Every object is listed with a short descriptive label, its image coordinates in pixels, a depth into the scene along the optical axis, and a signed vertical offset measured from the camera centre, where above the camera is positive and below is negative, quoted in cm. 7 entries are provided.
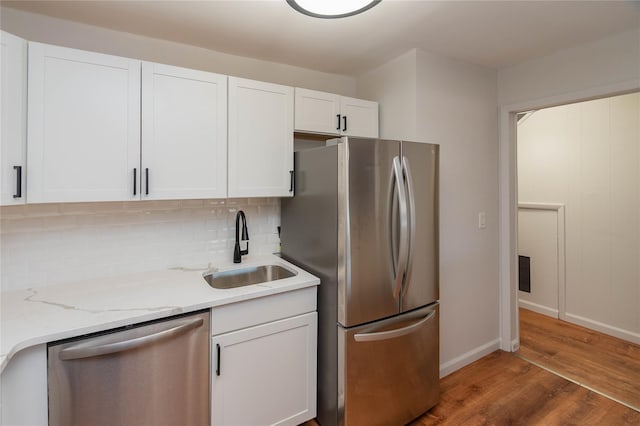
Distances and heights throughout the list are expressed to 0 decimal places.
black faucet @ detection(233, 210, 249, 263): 213 -15
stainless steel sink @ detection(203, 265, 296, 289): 201 -41
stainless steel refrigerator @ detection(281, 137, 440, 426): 164 -33
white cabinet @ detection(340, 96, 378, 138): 228 +76
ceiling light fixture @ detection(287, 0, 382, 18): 135 +94
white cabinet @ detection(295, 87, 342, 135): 208 +72
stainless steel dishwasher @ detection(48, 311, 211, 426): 122 -69
